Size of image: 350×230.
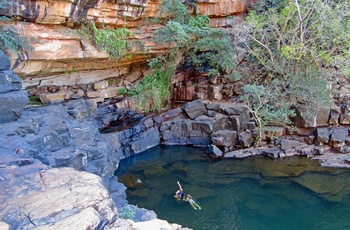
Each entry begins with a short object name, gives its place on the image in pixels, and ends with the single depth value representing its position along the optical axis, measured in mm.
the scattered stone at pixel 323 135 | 10273
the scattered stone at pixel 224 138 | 10953
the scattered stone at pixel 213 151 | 10422
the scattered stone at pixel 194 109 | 12028
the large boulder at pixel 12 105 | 6230
